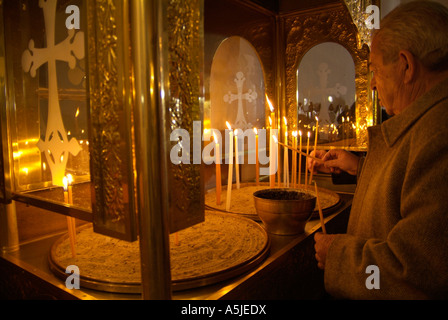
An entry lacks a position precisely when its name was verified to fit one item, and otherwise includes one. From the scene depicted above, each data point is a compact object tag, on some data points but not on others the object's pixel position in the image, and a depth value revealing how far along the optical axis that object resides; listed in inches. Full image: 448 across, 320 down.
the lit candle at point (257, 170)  73.9
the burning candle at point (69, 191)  34.9
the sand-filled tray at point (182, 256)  32.2
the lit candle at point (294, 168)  66.8
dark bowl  47.6
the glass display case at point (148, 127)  23.1
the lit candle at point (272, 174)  64.6
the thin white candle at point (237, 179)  68.4
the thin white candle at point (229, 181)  61.1
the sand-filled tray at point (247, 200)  58.3
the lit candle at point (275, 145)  63.7
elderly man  29.5
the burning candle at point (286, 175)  68.9
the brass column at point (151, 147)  21.9
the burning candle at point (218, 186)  62.4
